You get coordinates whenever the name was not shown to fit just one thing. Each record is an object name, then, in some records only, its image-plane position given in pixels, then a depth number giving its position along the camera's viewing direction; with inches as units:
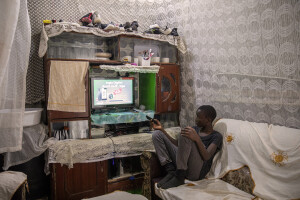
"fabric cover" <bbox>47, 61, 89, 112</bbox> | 91.4
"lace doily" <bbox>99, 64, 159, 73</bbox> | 99.7
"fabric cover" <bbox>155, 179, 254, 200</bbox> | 68.8
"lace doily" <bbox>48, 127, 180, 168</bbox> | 89.1
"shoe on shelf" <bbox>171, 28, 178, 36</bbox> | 119.5
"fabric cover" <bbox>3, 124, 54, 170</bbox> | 86.0
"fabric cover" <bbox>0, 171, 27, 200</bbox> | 65.5
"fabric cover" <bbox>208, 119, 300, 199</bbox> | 63.5
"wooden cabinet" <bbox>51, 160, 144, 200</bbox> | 89.7
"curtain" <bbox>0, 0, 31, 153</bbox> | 32.7
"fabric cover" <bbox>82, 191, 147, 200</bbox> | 68.8
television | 106.0
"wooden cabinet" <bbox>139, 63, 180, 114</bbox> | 116.0
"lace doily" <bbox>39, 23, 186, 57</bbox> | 90.1
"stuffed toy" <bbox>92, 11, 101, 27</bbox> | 103.3
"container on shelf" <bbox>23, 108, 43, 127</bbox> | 87.8
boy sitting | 77.6
